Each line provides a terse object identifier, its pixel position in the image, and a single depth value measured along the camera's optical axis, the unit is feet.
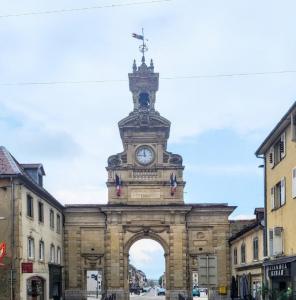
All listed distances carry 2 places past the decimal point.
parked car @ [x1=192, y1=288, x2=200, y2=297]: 281.11
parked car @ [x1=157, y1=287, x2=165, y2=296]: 346.50
